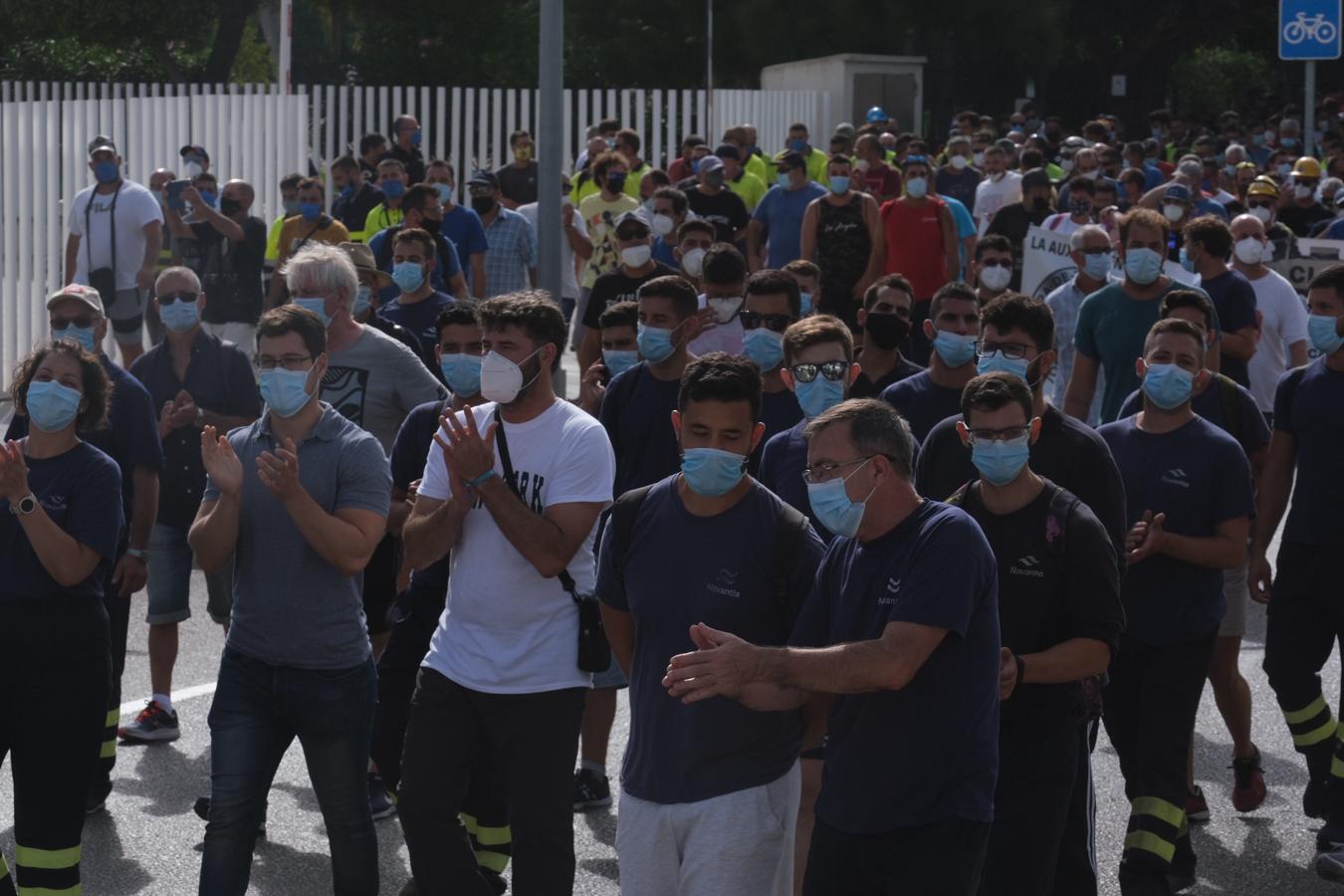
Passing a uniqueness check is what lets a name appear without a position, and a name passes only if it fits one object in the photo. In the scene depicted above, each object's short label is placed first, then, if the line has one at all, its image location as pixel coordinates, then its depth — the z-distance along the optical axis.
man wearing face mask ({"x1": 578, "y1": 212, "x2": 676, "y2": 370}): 21.56
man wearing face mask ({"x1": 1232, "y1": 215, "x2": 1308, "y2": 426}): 21.73
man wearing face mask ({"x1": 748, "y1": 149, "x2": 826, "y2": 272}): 31.55
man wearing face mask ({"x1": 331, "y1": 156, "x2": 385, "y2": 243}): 33.00
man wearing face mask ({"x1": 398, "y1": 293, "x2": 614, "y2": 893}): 10.96
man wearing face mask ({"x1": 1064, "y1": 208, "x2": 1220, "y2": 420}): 18.55
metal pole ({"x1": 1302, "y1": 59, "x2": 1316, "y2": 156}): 37.05
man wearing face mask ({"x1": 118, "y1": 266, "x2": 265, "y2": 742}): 16.66
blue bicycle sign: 37.06
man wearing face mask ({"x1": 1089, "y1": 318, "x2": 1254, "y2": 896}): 12.78
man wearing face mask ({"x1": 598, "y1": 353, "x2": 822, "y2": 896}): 9.59
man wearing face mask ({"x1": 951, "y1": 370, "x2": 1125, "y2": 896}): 10.41
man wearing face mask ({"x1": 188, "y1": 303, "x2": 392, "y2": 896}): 10.98
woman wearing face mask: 11.47
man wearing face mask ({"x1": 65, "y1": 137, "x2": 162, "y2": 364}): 31.37
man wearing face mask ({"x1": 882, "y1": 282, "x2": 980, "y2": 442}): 14.65
